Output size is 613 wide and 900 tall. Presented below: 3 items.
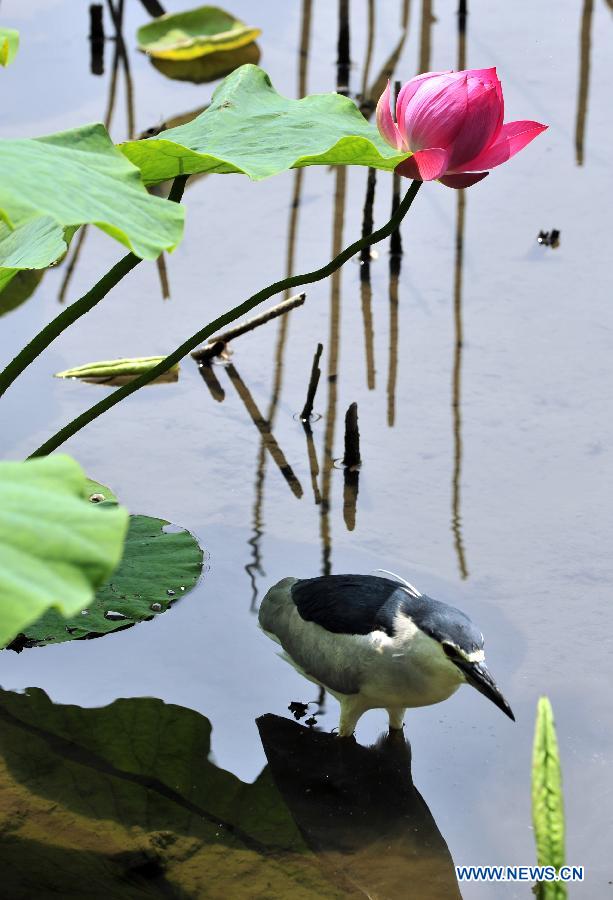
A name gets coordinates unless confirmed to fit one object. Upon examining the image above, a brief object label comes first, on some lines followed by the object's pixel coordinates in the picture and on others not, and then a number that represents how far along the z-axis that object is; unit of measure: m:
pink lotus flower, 4.63
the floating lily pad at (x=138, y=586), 5.84
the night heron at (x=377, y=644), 5.22
